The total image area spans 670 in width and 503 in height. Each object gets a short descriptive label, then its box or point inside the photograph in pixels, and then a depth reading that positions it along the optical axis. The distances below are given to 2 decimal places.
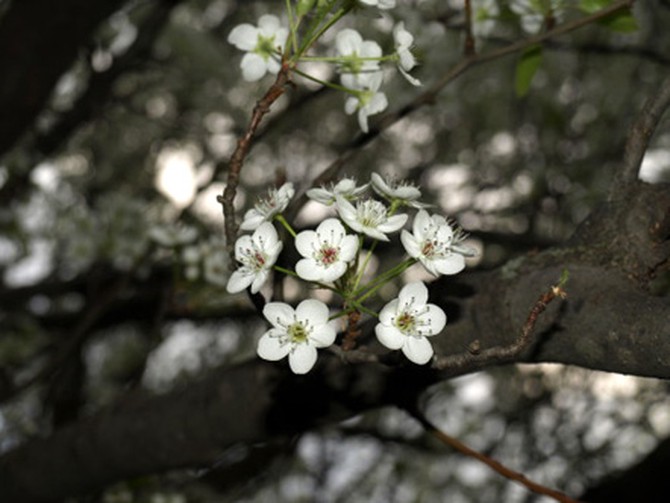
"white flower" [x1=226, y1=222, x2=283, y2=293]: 0.45
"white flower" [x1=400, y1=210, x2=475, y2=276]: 0.45
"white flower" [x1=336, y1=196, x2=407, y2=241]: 0.45
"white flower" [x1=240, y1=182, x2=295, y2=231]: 0.46
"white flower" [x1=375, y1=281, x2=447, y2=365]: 0.45
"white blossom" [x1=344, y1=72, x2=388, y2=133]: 0.53
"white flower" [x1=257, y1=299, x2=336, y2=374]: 0.45
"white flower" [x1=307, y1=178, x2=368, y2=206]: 0.46
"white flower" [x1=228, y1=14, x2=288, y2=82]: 0.54
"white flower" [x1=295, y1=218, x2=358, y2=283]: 0.45
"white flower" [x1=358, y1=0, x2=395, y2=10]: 0.48
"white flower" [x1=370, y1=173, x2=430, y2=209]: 0.45
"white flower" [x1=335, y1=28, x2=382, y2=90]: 0.53
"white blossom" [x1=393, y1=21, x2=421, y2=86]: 0.51
